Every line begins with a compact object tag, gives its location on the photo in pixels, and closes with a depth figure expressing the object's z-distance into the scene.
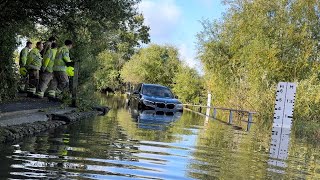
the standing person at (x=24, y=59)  16.42
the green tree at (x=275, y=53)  24.89
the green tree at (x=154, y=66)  65.12
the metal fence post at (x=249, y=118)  21.21
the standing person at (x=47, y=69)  15.94
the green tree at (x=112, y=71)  72.56
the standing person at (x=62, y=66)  15.79
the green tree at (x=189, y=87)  48.12
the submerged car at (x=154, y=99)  23.64
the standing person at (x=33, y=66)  16.23
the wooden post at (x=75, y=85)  15.81
